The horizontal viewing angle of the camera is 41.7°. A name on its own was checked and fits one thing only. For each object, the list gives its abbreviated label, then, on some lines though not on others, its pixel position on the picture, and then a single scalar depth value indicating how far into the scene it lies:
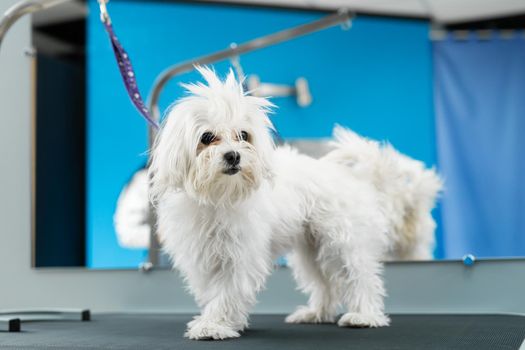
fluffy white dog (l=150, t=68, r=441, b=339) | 1.99
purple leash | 2.36
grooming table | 1.76
